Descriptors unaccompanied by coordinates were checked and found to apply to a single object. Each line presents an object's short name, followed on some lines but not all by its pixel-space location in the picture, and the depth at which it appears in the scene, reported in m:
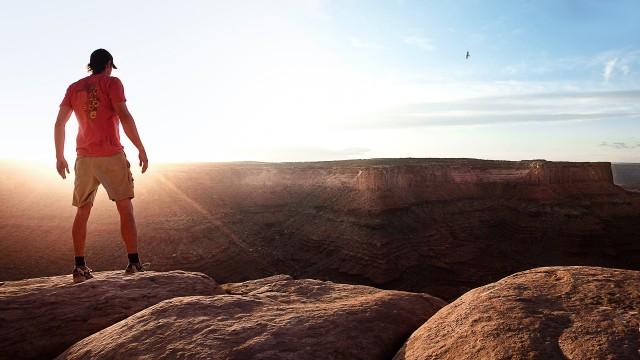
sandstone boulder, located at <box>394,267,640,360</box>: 1.92
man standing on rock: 3.93
